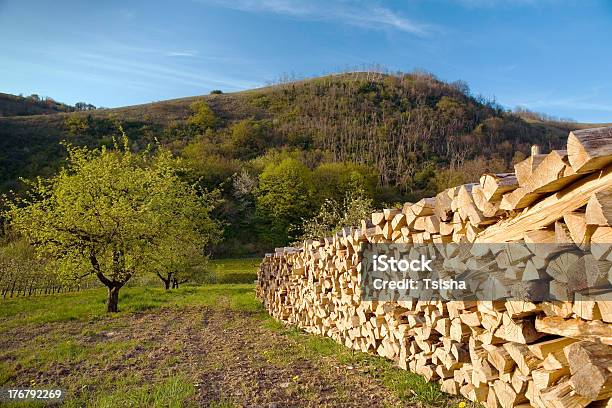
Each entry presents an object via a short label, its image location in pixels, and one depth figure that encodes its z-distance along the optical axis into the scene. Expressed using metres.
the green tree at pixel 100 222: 11.20
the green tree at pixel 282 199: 46.78
